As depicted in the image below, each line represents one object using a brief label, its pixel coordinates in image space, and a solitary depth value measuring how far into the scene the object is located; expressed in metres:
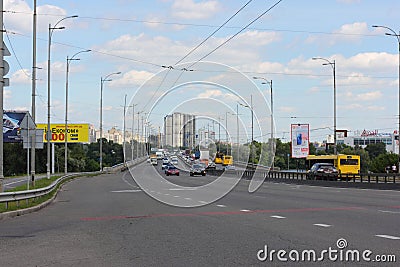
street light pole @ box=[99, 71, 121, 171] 85.22
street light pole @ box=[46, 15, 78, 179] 46.55
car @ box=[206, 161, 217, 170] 85.69
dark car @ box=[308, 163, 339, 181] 55.56
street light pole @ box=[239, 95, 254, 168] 72.96
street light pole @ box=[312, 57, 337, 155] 61.41
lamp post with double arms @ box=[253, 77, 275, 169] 69.56
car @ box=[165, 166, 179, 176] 74.75
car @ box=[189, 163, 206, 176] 74.75
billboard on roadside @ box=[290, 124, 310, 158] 75.00
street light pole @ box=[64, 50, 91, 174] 62.50
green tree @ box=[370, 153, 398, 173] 95.56
